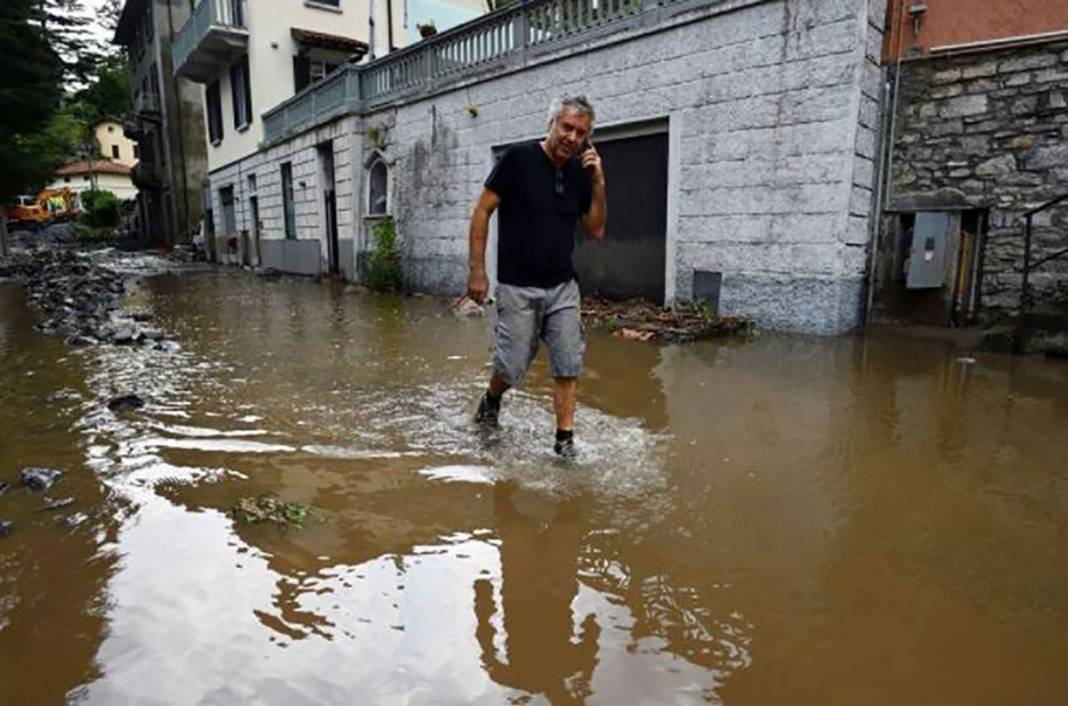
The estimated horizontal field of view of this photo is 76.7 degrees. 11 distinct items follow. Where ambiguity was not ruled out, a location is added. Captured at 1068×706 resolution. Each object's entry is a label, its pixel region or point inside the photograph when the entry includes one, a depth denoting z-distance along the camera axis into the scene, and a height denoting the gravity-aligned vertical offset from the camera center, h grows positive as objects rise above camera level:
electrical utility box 6.56 -0.06
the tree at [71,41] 20.09 +6.61
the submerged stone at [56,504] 2.71 -1.07
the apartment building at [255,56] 18.83 +5.38
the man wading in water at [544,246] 3.26 -0.03
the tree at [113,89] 46.84 +10.66
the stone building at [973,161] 6.02 +0.78
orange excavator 45.81 +2.03
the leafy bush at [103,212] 44.28 +1.64
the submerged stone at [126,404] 4.21 -1.05
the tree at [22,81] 16.86 +4.05
